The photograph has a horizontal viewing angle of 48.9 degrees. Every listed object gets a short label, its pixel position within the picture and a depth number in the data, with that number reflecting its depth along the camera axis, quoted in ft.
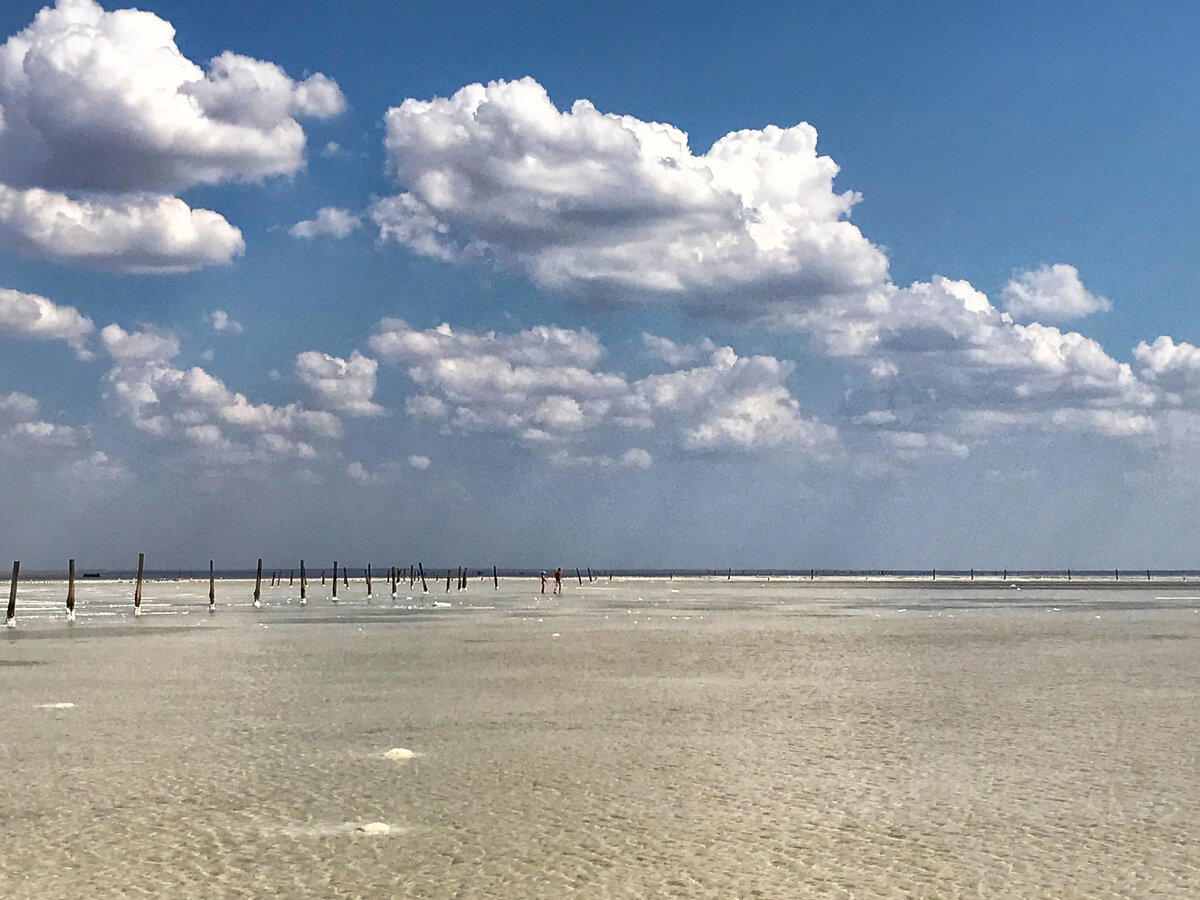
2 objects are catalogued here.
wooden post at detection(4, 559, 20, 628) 171.96
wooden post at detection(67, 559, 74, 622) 187.21
